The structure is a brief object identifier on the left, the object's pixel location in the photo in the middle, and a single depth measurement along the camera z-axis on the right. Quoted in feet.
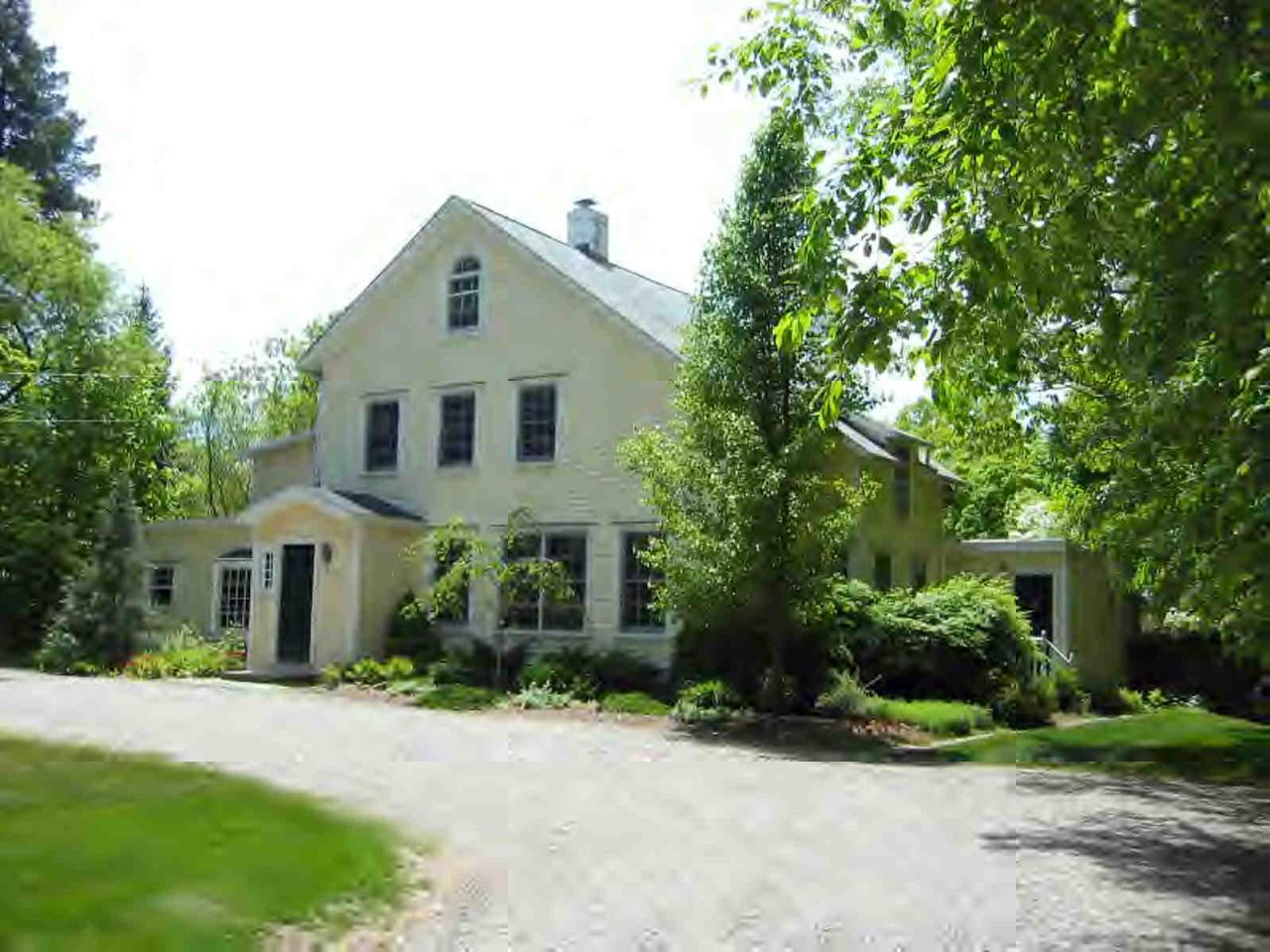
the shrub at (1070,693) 74.90
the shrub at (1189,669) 83.51
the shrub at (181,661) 75.72
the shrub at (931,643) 65.10
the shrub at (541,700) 64.44
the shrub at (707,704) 59.16
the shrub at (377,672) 72.49
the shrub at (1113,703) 78.84
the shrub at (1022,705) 64.90
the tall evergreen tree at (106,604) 79.61
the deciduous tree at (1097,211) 21.48
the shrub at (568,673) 66.64
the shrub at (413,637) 76.07
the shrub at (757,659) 62.69
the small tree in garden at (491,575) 68.39
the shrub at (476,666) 71.20
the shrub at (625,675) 67.97
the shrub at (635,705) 61.67
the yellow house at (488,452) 74.64
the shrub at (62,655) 78.79
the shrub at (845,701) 59.67
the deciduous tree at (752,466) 57.41
